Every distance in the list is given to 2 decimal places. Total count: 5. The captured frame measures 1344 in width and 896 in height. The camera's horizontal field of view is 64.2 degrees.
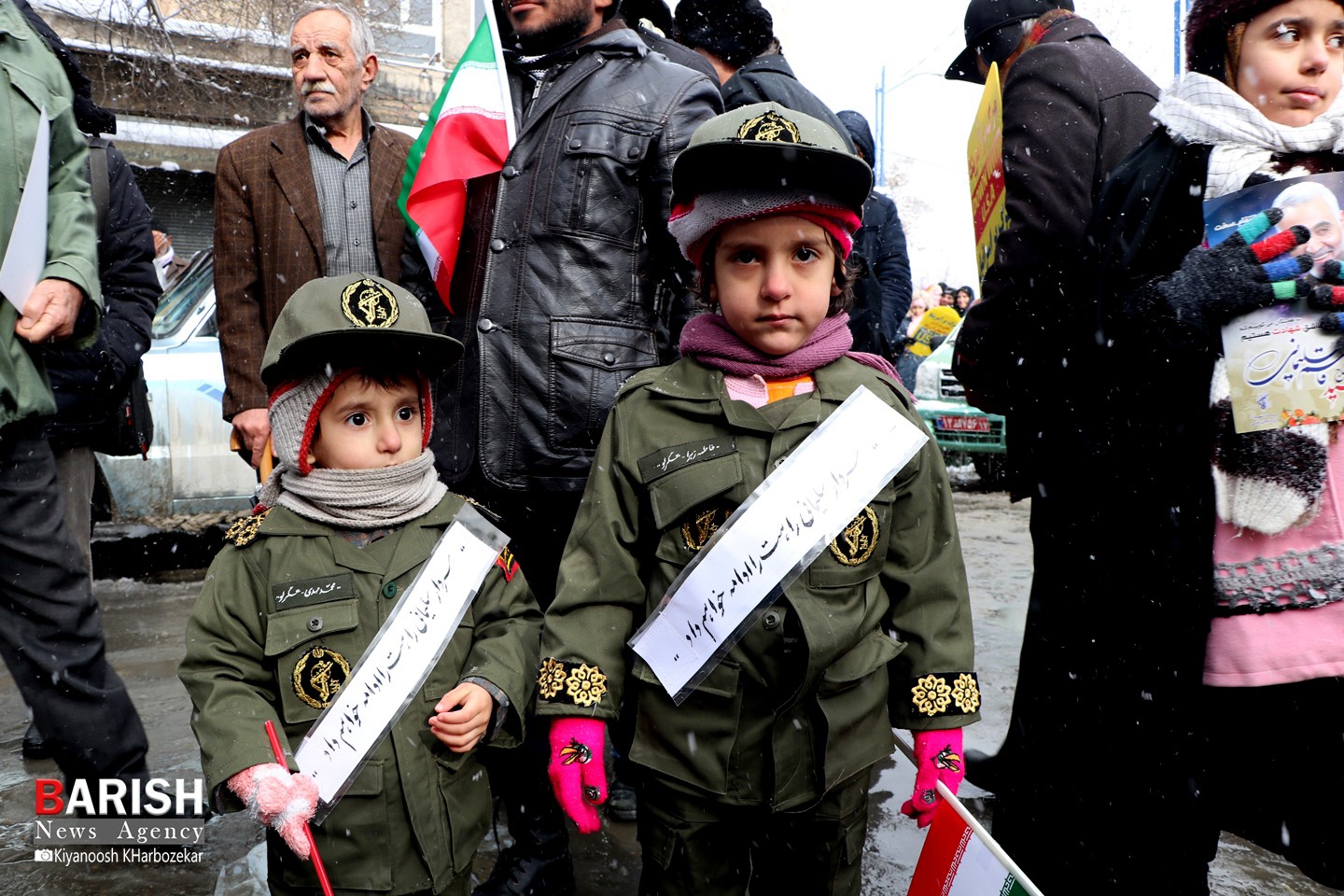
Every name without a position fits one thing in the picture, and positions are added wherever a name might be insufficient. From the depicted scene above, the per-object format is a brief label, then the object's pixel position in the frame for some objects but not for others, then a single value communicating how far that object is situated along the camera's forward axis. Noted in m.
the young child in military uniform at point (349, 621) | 1.91
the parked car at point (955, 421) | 9.84
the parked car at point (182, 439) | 6.36
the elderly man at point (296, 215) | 3.14
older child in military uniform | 1.88
